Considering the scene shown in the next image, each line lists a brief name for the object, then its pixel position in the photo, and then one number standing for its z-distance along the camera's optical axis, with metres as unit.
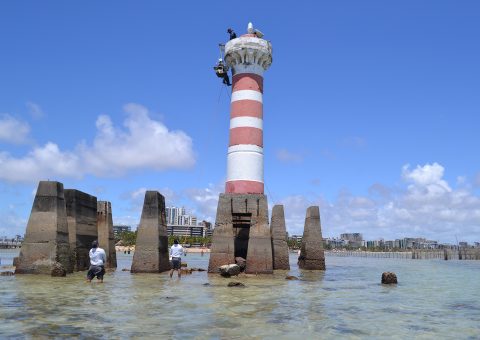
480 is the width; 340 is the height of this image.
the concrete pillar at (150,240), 23.19
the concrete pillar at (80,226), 22.97
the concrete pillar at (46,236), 19.53
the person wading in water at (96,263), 17.22
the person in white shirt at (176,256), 20.72
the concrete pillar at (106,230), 27.81
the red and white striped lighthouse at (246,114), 26.03
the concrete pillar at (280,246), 28.22
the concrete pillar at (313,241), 29.69
